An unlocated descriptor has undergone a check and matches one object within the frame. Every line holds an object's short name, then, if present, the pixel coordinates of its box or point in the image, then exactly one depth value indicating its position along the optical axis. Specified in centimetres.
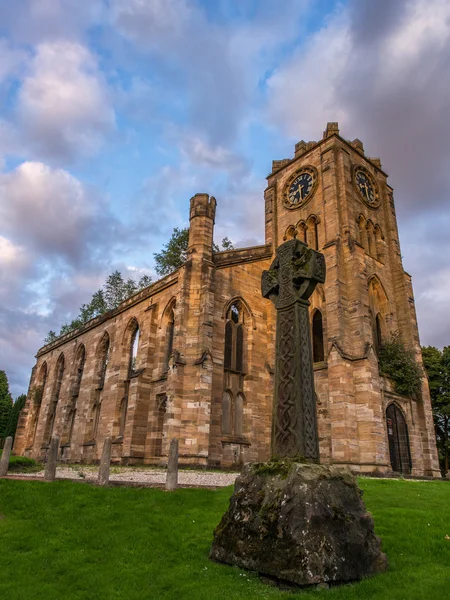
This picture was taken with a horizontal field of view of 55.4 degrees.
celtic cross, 641
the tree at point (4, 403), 5261
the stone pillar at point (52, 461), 1214
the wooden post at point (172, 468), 1082
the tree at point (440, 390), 3144
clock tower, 1969
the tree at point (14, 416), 4816
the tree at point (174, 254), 3753
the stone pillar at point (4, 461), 1301
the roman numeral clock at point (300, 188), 2755
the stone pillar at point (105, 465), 1139
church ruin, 1961
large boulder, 499
